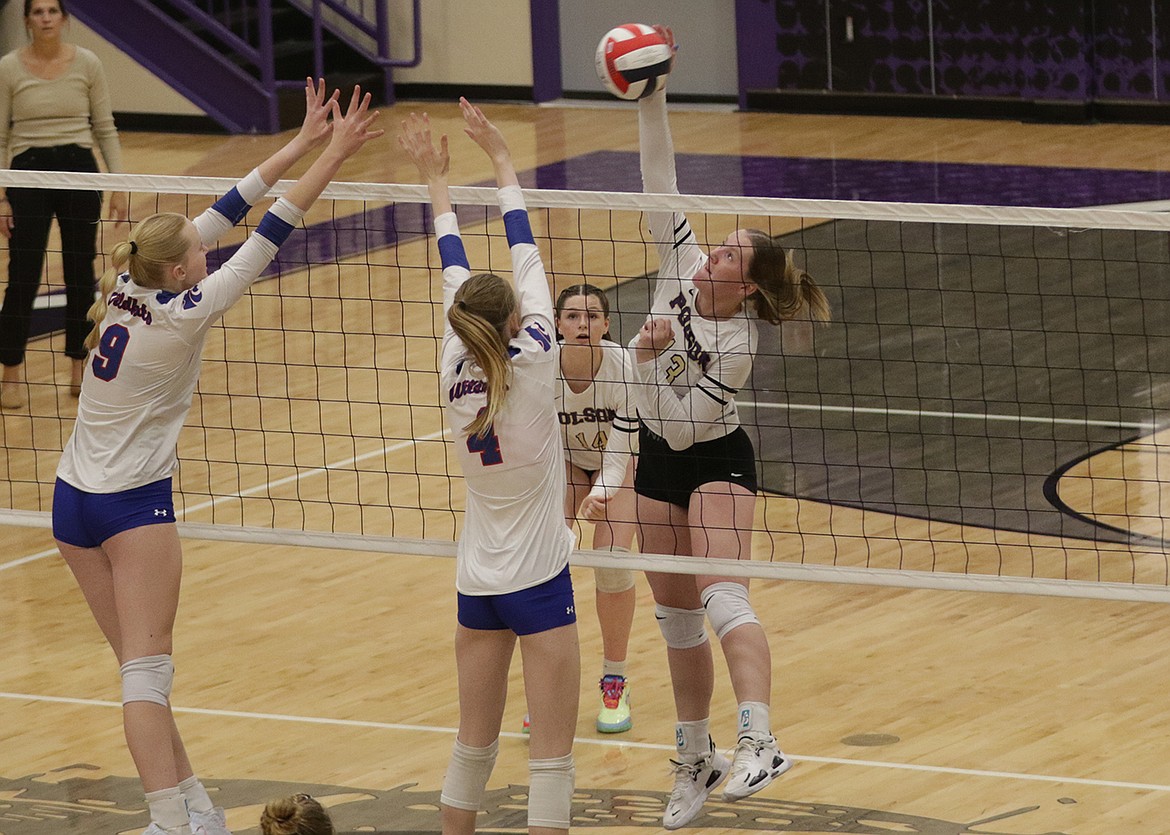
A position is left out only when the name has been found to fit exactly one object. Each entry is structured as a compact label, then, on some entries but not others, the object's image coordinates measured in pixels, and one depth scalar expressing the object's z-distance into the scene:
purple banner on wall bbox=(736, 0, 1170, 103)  35.00
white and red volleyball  10.77
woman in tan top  19.14
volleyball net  12.48
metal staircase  37.53
